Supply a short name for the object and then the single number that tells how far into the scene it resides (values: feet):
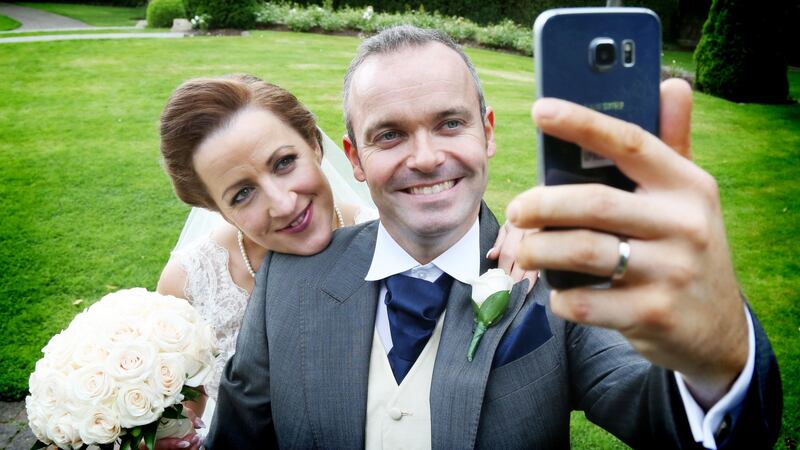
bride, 8.30
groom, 5.81
